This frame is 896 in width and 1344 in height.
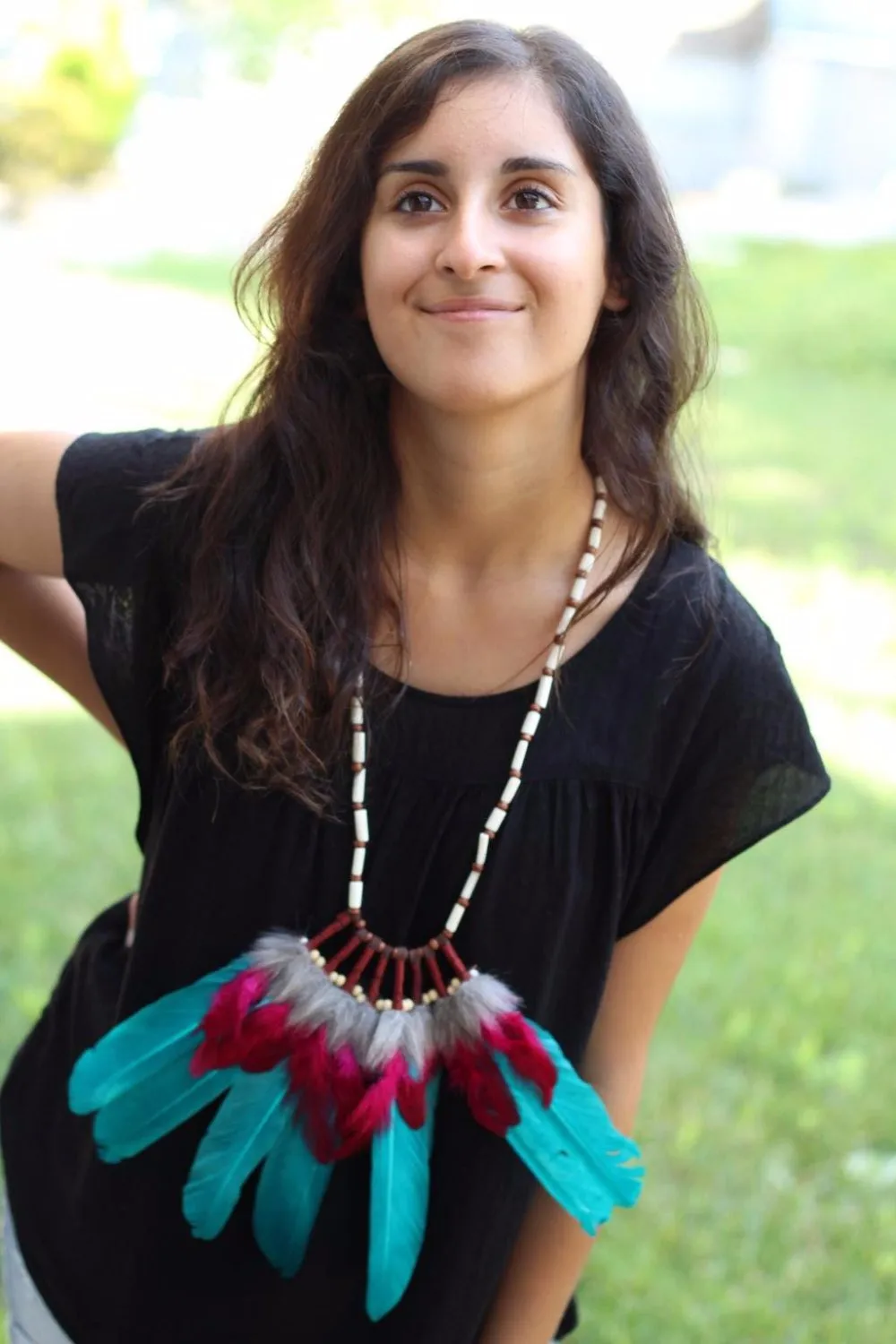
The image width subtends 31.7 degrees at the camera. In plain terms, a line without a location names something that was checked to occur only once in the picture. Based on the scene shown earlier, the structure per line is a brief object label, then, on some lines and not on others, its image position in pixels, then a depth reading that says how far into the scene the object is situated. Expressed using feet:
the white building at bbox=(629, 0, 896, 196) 61.57
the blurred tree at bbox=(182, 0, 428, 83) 63.72
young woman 4.84
